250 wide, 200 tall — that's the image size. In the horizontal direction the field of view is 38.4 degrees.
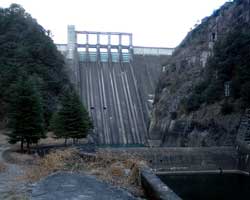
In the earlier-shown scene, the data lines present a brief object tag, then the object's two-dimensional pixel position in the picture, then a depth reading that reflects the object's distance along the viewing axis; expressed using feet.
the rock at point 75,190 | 21.87
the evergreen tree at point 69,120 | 88.28
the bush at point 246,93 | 90.12
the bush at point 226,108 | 96.02
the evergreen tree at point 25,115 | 65.46
